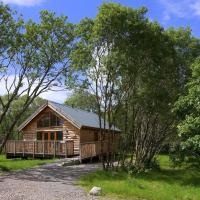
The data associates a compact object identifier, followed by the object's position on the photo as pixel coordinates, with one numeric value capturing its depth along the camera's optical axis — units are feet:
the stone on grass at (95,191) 46.85
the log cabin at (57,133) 108.58
